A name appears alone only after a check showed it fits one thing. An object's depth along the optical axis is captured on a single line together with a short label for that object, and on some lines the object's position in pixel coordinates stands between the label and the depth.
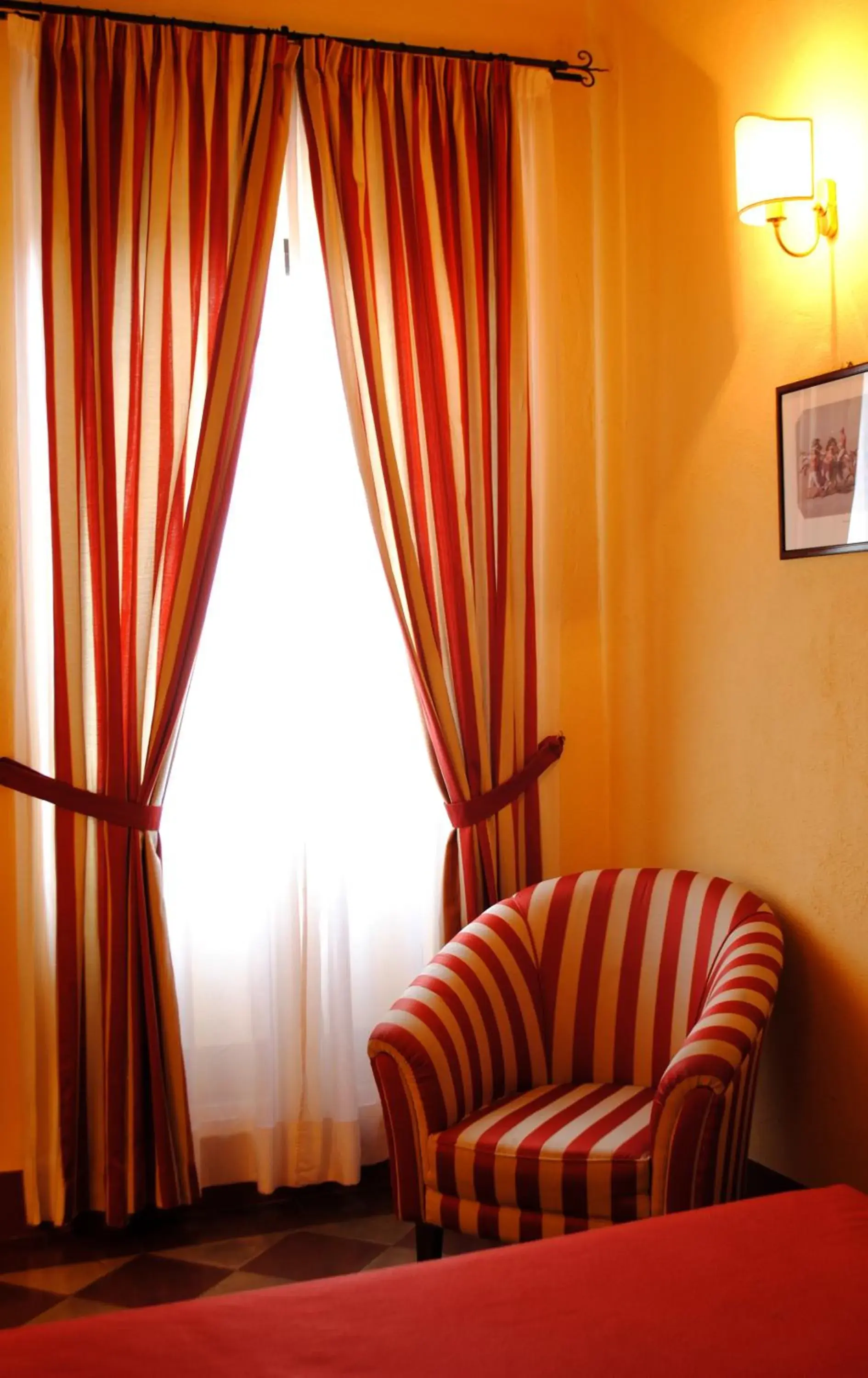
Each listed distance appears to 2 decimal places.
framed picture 2.69
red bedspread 1.68
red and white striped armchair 2.52
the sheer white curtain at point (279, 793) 3.41
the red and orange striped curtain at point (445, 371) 3.41
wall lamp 2.70
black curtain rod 3.15
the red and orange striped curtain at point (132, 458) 3.20
